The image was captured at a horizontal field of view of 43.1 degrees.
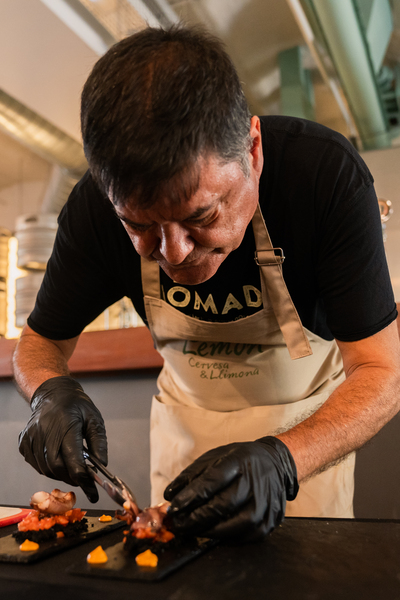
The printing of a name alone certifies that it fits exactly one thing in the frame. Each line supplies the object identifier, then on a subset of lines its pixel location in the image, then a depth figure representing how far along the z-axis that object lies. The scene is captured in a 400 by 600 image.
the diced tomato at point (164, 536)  0.83
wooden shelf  1.87
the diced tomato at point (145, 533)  0.82
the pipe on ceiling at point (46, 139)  3.17
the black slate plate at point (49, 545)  0.81
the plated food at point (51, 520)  0.91
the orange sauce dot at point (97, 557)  0.78
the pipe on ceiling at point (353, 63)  2.49
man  0.81
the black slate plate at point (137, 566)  0.71
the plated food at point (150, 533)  0.81
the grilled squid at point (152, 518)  0.83
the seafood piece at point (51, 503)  0.99
